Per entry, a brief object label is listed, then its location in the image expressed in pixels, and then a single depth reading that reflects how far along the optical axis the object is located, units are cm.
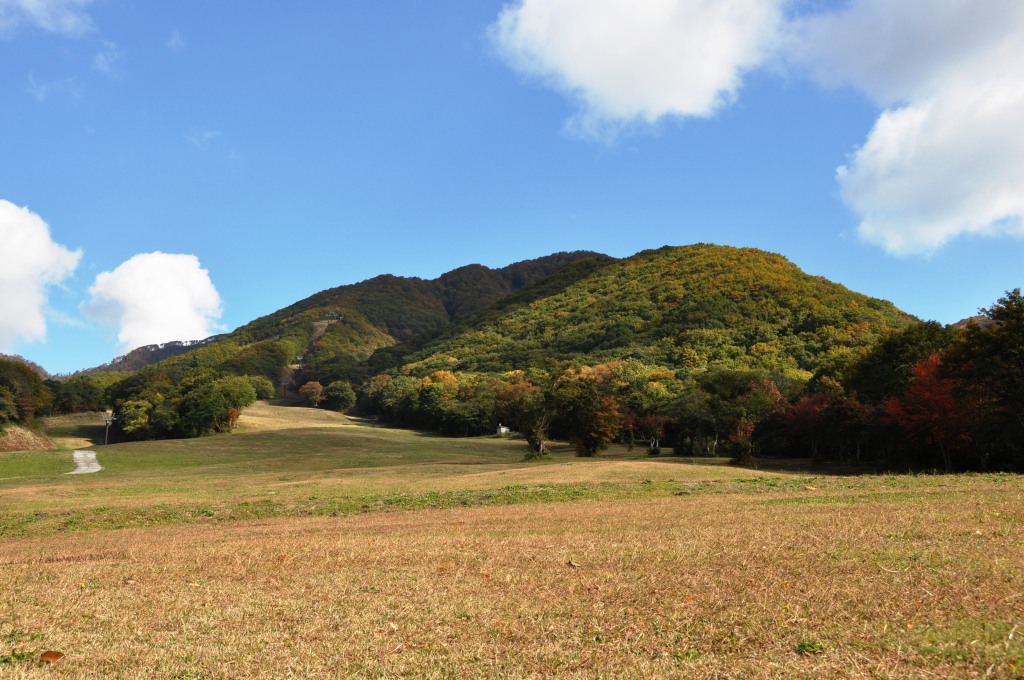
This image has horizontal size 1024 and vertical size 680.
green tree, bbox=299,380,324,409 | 19631
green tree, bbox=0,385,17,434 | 8925
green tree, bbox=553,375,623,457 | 7356
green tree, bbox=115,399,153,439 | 11675
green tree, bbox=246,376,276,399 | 18100
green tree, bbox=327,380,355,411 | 18712
